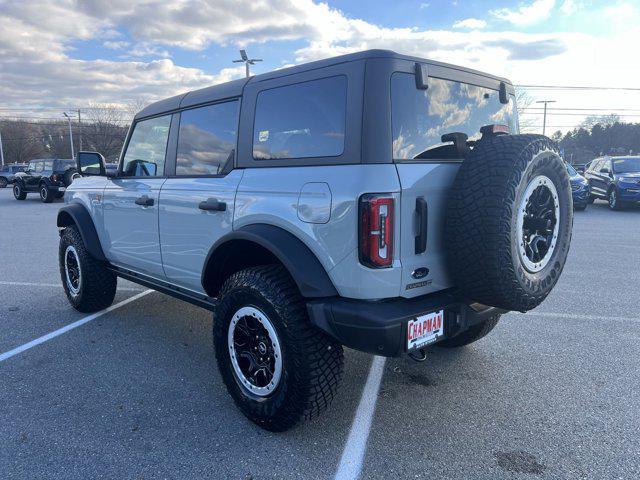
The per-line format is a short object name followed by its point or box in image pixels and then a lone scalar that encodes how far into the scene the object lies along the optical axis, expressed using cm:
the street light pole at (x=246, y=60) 2450
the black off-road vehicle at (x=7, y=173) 3360
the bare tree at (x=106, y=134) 6100
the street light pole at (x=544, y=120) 5668
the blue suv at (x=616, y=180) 1377
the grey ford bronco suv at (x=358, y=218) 232
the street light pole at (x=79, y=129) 6919
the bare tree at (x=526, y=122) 4163
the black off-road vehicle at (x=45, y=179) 1881
